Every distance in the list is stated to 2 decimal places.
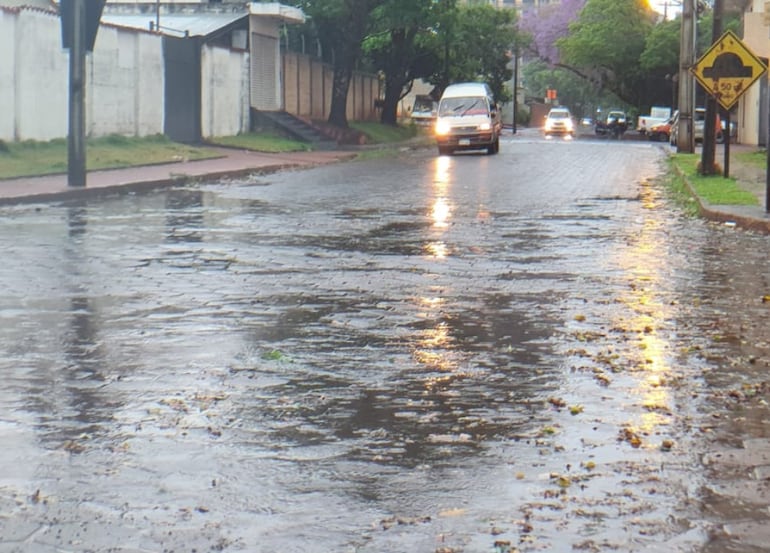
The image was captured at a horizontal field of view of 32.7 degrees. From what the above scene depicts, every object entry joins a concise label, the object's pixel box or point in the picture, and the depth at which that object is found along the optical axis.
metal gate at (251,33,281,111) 44.66
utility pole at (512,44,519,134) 80.22
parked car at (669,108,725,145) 50.91
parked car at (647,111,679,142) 64.88
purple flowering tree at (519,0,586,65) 90.62
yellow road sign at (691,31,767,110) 21.39
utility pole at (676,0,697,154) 38.41
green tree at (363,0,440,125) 46.44
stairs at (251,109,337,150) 44.12
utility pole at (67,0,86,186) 21.31
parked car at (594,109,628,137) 72.19
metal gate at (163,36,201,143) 36.75
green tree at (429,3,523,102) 73.00
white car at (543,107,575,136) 70.56
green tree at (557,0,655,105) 78.00
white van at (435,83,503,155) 39.19
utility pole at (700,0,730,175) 25.00
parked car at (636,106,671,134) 68.88
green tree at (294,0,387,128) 45.62
